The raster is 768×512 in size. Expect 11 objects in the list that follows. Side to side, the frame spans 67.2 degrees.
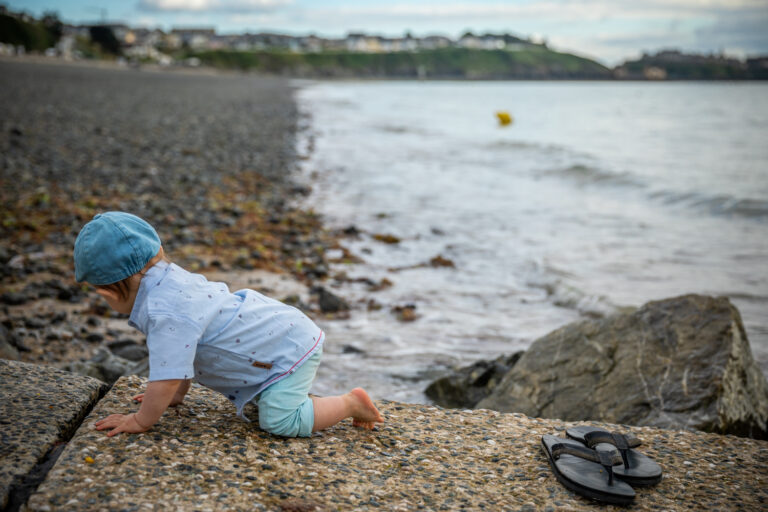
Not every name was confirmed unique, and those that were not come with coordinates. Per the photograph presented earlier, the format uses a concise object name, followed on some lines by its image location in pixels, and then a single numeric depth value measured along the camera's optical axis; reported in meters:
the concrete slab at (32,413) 2.23
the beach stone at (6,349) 3.79
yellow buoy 38.19
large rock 3.65
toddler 2.49
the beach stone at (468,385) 4.48
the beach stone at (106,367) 3.94
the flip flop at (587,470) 2.35
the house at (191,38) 183.88
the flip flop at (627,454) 2.49
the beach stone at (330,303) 6.07
